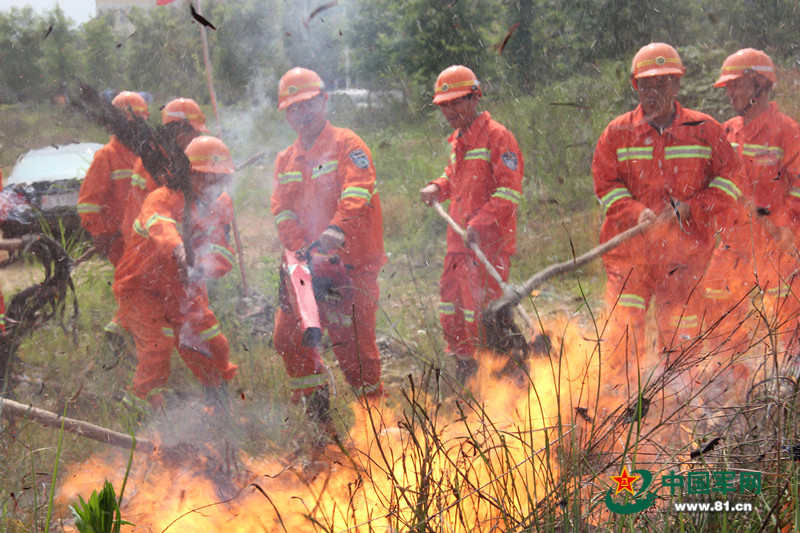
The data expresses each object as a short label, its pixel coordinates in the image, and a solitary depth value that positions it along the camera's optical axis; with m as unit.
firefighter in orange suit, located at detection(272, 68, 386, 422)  4.14
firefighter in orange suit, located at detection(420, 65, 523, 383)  4.47
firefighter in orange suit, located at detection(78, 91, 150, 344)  4.60
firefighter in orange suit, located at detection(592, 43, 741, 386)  4.00
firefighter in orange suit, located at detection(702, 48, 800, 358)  4.50
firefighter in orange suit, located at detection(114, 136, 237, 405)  4.25
